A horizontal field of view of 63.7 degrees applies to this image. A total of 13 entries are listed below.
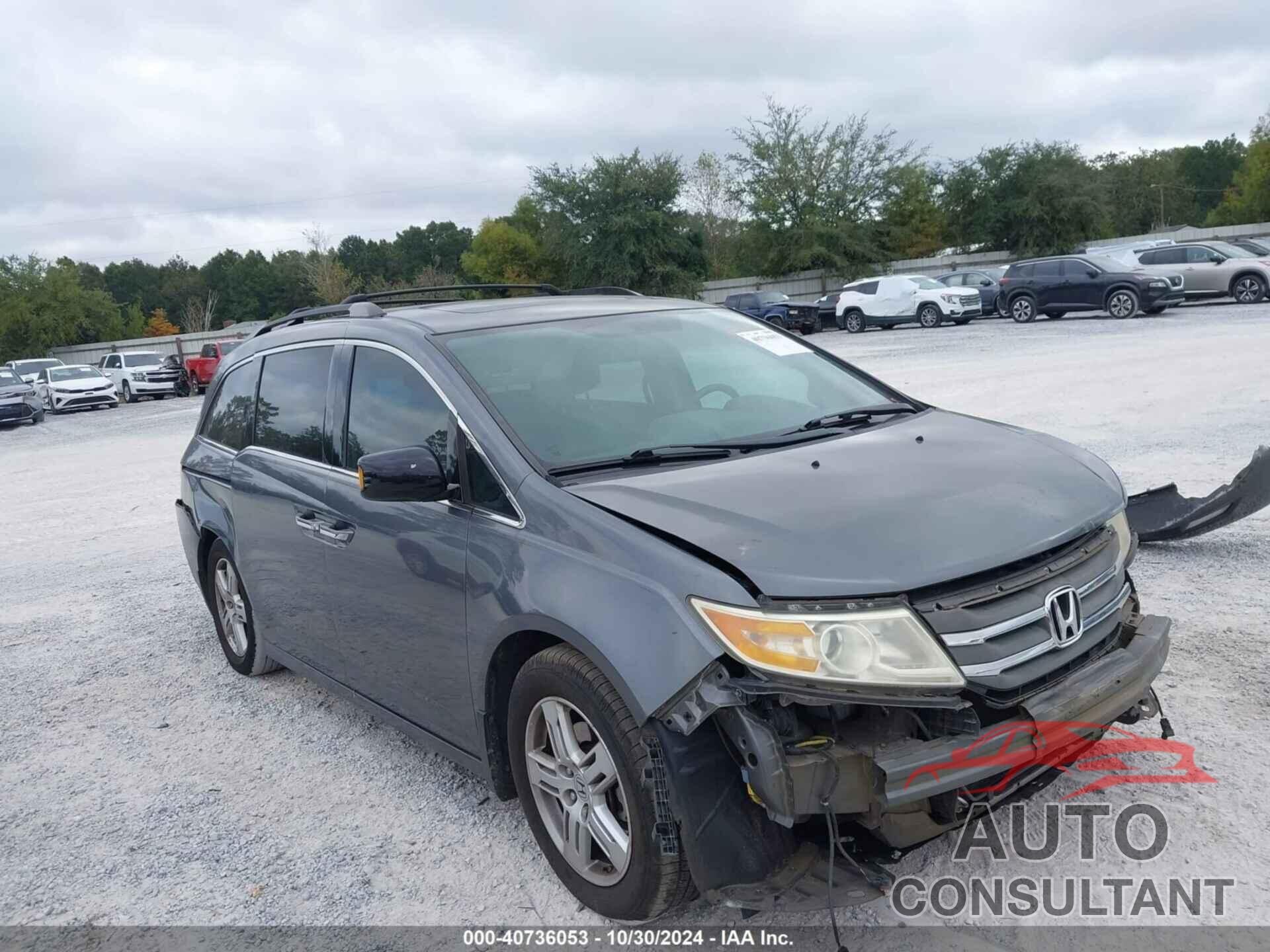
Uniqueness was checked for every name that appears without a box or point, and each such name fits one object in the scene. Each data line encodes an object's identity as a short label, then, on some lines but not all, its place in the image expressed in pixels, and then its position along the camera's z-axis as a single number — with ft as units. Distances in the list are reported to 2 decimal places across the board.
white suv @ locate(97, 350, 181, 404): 109.29
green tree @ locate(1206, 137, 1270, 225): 208.74
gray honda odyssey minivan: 8.10
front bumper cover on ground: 17.26
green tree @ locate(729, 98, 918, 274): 168.25
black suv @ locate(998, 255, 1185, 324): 79.97
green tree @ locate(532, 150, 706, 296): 160.15
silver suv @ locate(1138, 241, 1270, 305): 82.07
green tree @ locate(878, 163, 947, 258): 170.71
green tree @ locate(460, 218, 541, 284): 193.16
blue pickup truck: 113.09
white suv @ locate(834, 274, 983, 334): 97.04
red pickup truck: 111.24
